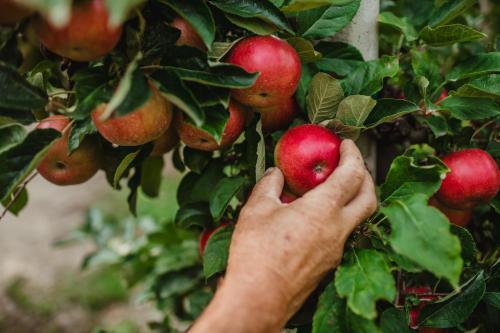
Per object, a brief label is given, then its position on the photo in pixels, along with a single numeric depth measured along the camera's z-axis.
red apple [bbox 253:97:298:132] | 1.11
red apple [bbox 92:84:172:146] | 0.89
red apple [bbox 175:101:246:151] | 0.98
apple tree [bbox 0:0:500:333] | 0.84
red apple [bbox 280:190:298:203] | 1.06
